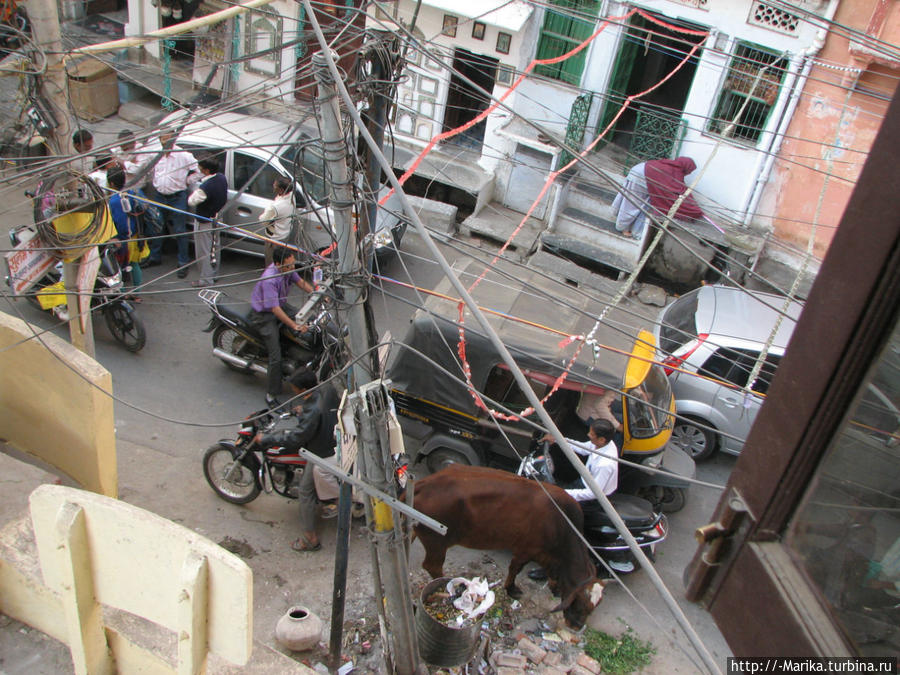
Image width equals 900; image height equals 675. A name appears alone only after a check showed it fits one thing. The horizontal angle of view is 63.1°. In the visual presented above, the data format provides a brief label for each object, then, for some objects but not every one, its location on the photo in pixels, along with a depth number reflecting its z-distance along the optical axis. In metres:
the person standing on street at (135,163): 9.35
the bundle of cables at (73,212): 5.30
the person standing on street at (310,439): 6.37
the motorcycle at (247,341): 7.86
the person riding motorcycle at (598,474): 6.39
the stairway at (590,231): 11.73
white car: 9.49
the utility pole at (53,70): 5.02
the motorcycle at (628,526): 6.58
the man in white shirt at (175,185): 9.32
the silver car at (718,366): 7.94
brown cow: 6.02
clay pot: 5.49
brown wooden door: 1.28
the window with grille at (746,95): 11.28
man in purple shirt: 7.55
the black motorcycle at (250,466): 6.53
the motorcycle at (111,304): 8.05
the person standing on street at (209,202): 9.07
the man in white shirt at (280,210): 8.15
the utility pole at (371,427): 3.75
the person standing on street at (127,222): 8.62
